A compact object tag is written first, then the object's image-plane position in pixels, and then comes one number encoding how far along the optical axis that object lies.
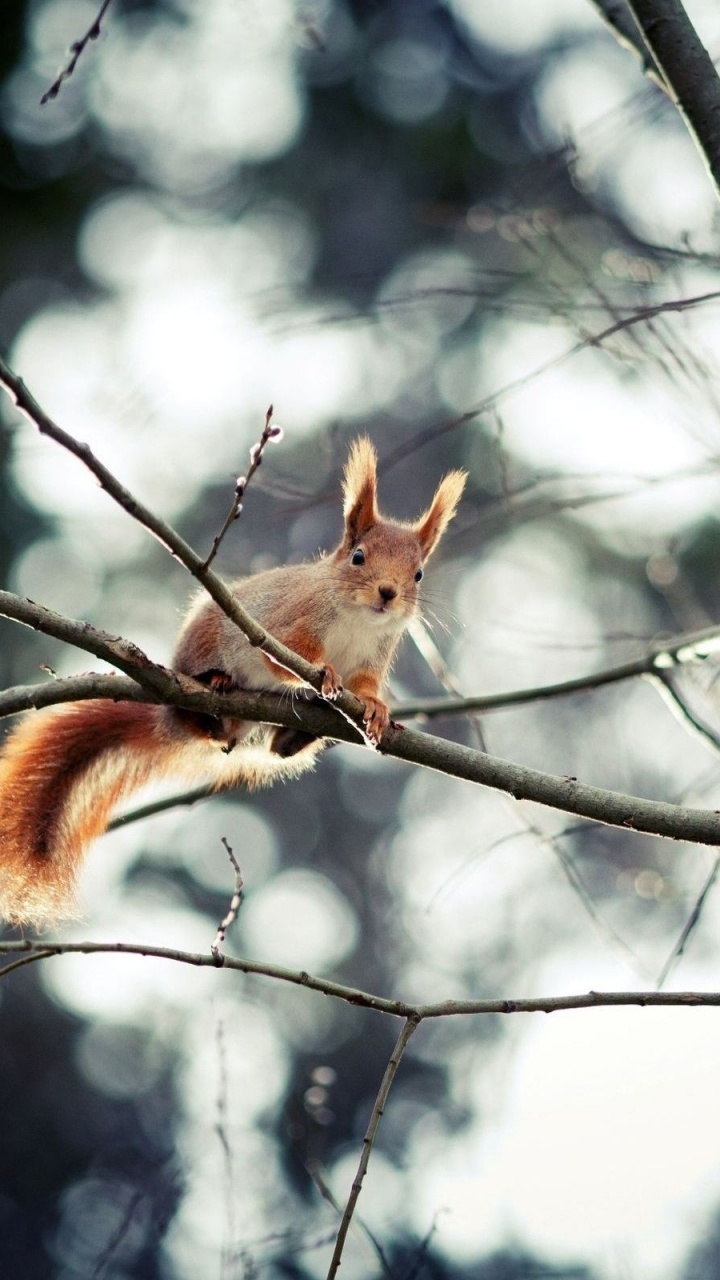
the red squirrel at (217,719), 6.33
